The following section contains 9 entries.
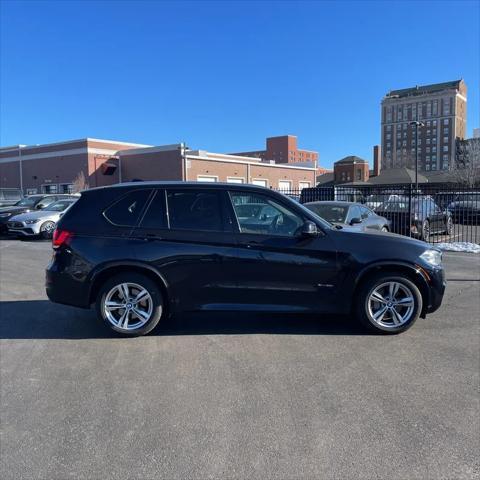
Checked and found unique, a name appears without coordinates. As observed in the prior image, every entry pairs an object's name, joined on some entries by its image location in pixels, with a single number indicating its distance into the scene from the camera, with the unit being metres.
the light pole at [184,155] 47.94
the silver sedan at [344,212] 11.38
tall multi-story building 142.50
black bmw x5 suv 5.25
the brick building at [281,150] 123.44
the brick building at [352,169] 101.06
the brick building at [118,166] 49.75
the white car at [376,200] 16.16
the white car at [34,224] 16.41
